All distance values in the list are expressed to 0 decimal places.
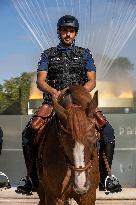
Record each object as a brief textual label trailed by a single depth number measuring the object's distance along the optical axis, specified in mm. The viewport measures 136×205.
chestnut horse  7094
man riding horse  9625
